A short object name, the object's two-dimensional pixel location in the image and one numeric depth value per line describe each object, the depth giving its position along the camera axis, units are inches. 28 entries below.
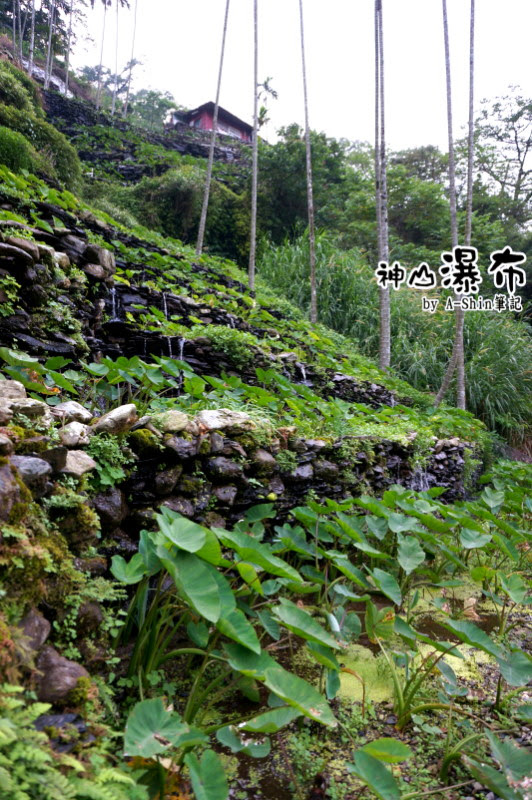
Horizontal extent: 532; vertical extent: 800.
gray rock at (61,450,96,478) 57.1
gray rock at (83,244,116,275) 152.3
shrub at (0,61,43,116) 256.1
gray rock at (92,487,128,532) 65.4
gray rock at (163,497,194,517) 77.7
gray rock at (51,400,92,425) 71.0
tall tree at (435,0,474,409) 248.1
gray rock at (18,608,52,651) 40.6
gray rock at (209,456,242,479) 86.0
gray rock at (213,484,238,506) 86.7
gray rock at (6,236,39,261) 109.3
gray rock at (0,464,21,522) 43.3
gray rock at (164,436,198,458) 78.4
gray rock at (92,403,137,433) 69.4
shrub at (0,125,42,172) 189.9
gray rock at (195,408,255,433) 89.0
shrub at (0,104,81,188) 242.7
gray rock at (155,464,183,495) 76.6
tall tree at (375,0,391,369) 259.1
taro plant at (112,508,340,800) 40.5
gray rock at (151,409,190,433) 80.3
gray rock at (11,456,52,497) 49.6
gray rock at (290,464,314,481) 105.2
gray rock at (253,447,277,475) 95.0
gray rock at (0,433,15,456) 46.1
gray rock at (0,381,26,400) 67.9
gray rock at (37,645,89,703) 40.1
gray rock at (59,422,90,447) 63.2
